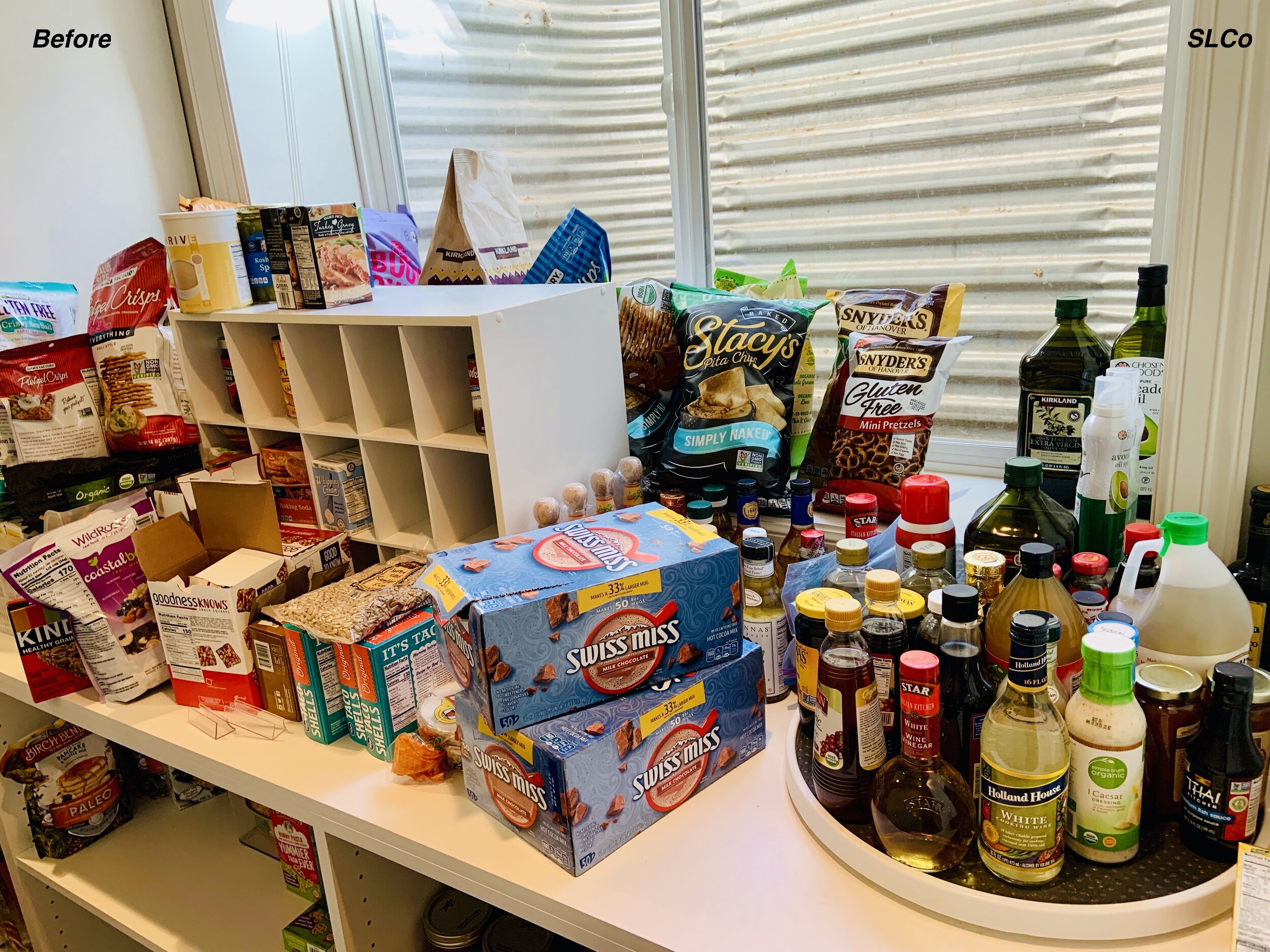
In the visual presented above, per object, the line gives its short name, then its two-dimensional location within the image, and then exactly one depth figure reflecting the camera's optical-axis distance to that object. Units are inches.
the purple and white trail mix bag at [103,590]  54.8
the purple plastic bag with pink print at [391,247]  78.0
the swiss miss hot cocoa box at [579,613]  40.0
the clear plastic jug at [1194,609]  38.3
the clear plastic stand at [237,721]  54.8
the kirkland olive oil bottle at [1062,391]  52.9
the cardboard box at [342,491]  63.2
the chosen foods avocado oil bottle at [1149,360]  49.3
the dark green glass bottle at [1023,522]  45.3
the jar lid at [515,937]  53.6
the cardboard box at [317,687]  51.4
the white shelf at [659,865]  36.1
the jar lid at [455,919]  53.2
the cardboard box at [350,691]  50.3
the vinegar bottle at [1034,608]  38.2
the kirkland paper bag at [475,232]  70.8
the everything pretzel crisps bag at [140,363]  70.3
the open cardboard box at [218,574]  54.7
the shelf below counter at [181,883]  62.2
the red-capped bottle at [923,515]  47.3
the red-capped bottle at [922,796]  36.1
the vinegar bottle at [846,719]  38.9
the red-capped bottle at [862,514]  50.8
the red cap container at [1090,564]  41.1
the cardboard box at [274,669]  53.4
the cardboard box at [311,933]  55.9
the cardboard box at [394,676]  49.4
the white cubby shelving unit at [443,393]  56.1
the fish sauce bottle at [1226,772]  34.3
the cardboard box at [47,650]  56.3
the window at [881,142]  59.5
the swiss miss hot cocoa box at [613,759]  39.6
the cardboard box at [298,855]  58.3
